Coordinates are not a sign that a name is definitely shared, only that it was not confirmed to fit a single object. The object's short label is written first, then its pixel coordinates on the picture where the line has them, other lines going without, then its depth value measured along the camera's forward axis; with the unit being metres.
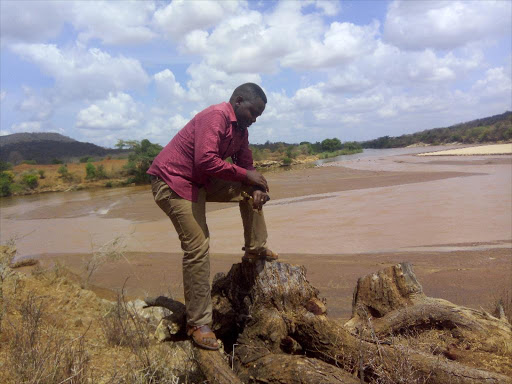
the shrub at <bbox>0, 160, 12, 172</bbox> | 40.21
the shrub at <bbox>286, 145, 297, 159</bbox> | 56.73
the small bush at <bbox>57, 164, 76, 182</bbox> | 38.62
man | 3.02
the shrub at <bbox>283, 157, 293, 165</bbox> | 51.06
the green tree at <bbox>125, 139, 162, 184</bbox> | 36.03
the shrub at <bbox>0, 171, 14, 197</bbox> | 34.41
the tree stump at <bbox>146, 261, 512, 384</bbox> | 2.69
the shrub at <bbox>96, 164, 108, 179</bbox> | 38.97
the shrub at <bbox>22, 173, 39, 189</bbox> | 36.25
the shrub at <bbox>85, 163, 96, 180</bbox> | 38.88
